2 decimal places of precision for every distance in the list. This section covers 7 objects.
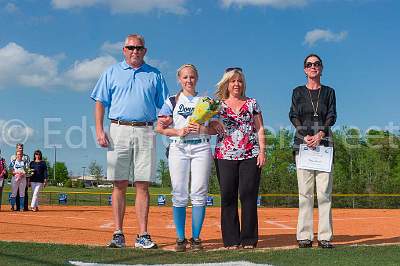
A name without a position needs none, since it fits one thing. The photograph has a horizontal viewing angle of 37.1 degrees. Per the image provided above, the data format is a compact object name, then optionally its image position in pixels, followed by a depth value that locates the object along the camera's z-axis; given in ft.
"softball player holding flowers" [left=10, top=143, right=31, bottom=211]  54.39
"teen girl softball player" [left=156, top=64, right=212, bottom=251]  20.63
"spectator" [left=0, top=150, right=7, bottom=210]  51.49
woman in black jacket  21.79
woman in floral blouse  21.56
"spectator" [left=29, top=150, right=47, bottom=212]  53.78
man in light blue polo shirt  21.63
